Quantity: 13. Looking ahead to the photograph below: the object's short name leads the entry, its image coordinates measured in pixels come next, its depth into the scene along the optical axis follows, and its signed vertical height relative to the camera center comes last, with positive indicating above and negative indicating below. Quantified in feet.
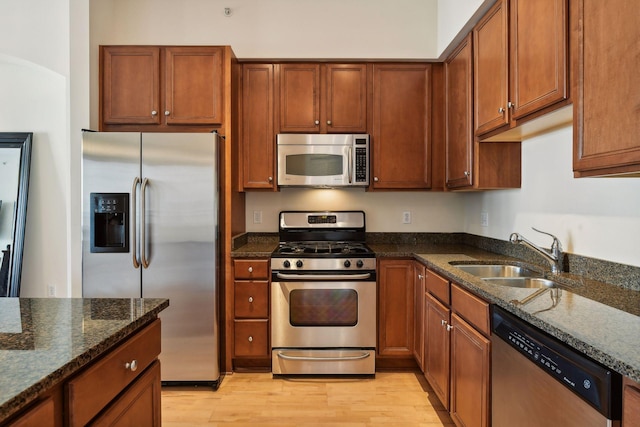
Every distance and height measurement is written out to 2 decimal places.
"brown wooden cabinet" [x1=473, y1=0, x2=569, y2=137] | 5.09 +2.36
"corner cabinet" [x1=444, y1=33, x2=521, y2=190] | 7.98 +1.28
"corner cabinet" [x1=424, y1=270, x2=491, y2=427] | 5.40 -2.43
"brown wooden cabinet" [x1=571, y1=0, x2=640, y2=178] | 3.64 +1.26
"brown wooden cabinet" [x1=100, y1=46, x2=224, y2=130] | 9.21 +3.07
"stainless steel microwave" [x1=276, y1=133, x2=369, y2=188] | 9.76 +1.30
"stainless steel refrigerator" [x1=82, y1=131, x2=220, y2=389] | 8.40 -0.21
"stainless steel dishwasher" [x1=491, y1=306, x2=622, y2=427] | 3.10 -1.73
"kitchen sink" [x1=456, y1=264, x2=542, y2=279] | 7.30 -1.23
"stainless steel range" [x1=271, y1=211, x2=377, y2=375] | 8.94 -2.52
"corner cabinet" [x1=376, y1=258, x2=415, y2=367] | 9.18 -2.51
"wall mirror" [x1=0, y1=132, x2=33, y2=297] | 9.83 +0.12
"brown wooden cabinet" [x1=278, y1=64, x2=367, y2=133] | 9.90 +2.95
